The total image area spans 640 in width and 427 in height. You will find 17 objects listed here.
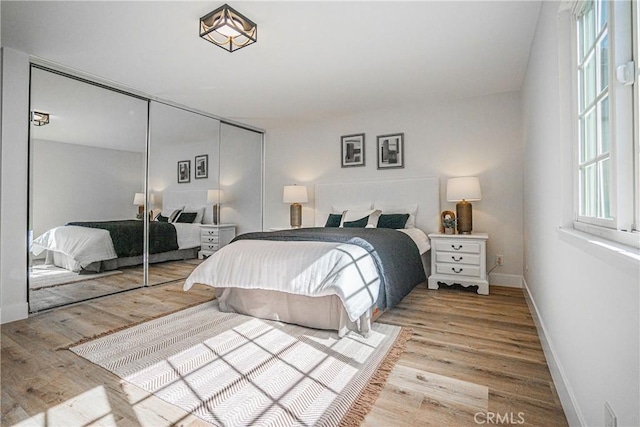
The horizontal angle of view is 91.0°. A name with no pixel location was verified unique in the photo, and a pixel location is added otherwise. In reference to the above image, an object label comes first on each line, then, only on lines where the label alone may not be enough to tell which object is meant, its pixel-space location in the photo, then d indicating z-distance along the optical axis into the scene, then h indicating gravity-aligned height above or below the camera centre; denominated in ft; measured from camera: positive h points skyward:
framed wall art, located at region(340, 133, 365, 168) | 15.31 +3.36
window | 3.33 +1.21
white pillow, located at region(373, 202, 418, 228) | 13.46 +0.41
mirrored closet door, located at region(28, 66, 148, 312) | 9.56 +0.97
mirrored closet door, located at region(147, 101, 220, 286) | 12.60 +1.35
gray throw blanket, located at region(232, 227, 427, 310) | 8.34 -0.95
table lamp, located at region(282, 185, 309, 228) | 15.99 +0.96
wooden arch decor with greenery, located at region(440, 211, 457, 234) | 12.26 -0.14
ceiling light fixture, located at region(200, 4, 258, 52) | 7.27 +4.68
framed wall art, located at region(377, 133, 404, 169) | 14.44 +3.14
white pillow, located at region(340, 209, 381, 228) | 13.46 +0.10
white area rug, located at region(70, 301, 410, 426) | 4.83 -2.88
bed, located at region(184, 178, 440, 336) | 7.38 -1.47
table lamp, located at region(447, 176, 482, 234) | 11.85 +0.89
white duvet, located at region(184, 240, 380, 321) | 7.15 -1.32
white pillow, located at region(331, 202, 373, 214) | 14.71 +0.52
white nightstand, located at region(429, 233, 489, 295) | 11.25 -1.53
